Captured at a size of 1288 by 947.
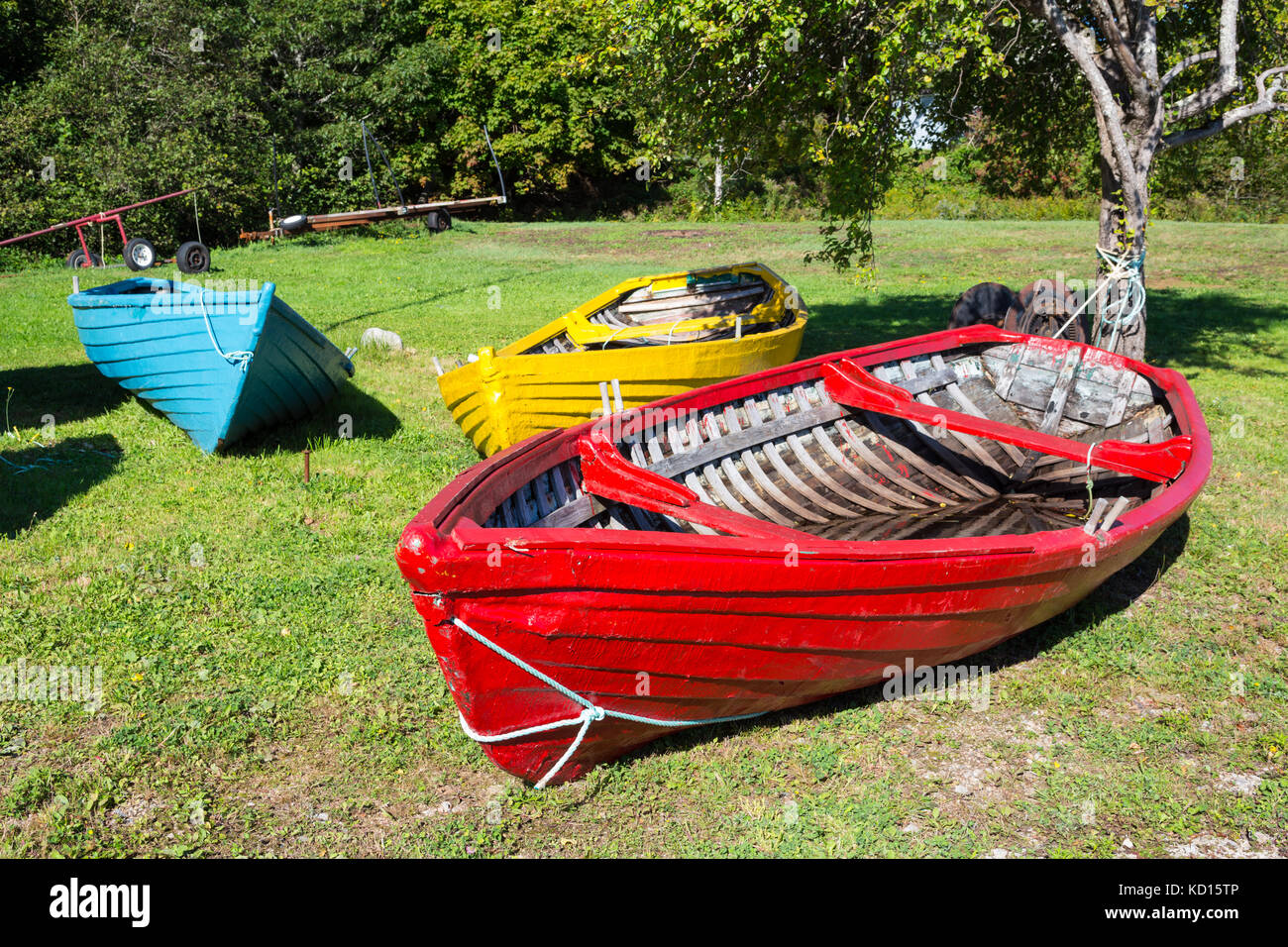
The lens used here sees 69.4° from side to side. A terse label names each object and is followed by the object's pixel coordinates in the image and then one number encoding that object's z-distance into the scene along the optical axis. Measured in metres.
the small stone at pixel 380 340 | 12.31
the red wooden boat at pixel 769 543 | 3.86
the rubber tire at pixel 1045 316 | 10.30
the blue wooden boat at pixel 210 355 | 7.94
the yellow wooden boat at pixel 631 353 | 7.91
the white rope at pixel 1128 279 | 9.32
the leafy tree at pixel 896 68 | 8.62
